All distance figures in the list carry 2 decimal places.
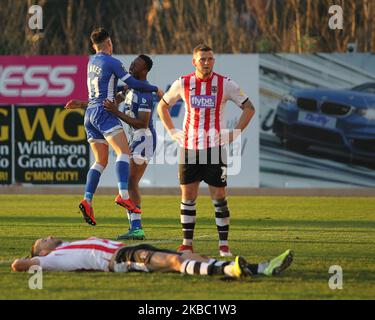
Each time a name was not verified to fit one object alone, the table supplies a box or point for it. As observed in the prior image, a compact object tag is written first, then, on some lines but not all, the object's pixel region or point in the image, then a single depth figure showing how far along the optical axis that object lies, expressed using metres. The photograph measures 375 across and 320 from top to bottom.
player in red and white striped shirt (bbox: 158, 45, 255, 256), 23.94
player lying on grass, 19.03
